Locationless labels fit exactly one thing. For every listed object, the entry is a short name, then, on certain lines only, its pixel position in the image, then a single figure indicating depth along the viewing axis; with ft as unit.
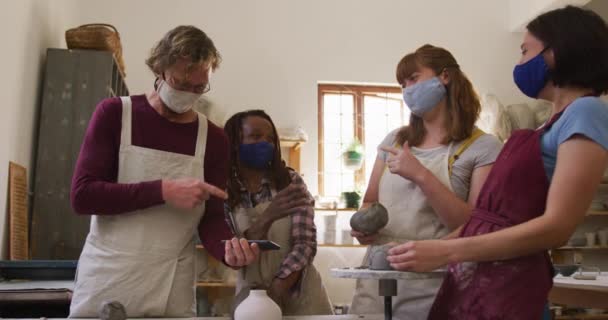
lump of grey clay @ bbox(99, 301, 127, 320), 4.87
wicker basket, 12.74
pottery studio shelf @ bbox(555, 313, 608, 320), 16.60
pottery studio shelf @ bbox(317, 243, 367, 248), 16.22
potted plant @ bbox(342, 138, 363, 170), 17.25
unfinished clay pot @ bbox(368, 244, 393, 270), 4.50
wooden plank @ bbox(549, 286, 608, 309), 9.08
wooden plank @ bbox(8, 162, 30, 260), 10.41
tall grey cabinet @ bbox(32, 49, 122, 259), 11.73
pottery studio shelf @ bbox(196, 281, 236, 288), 13.32
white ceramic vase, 4.73
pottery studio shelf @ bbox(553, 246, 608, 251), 17.46
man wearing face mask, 5.38
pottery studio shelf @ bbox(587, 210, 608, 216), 17.47
